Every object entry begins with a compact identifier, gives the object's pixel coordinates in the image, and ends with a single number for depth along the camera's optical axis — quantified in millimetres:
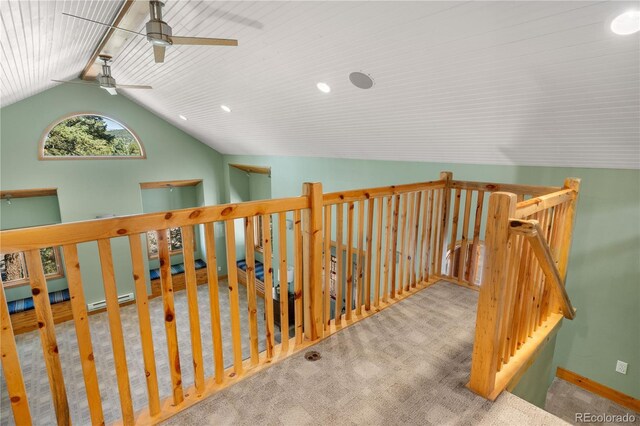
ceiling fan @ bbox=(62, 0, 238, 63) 2475
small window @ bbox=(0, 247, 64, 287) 6746
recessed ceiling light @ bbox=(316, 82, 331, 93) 3617
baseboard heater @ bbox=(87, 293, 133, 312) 7062
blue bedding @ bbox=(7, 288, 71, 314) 6352
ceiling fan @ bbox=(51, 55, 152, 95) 4309
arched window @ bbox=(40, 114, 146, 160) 6496
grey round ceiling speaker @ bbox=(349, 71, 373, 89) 3201
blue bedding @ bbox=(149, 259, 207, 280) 8469
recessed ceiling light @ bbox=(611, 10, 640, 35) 1758
